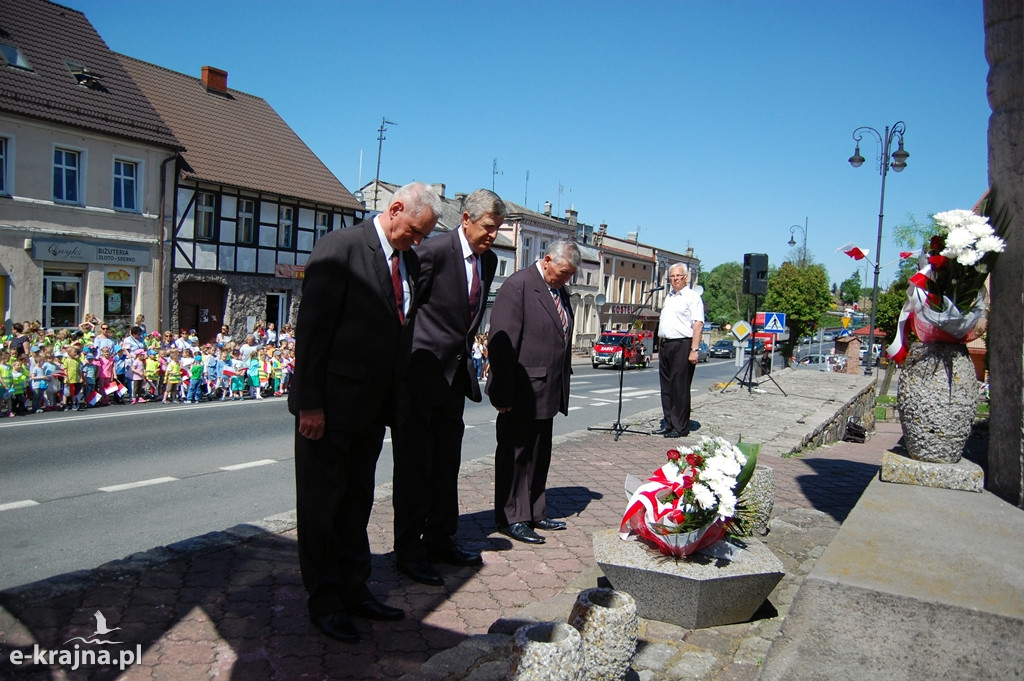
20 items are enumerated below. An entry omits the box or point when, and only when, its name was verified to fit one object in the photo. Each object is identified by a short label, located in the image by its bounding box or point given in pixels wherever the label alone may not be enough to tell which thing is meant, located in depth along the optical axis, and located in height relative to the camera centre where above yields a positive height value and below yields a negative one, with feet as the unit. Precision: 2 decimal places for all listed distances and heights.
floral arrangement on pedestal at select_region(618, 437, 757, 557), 11.35 -2.52
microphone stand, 31.34 -4.18
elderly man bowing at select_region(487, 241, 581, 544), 16.05 -1.22
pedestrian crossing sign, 82.93 +1.55
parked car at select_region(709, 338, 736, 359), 205.57 -4.03
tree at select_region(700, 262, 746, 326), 346.95 +20.15
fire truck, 120.26 -3.61
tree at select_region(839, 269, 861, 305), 328.90 +23.17
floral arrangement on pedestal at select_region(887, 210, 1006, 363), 13.21 +1.22
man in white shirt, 30.40 -0.62
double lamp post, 82.02 +20.29
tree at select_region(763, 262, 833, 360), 175.73 +9.88
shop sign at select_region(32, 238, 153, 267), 65.77 +4.42
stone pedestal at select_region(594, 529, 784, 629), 11.19 -3.74
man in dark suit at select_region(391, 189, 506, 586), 13.48 -1.26
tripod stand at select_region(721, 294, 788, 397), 50.06 -2.40
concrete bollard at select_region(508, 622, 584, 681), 7.95 -3.49
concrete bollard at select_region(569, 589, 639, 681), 8.82 -3.60
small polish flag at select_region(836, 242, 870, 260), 51.26 +6.06
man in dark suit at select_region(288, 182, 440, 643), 10.93 -1.12
